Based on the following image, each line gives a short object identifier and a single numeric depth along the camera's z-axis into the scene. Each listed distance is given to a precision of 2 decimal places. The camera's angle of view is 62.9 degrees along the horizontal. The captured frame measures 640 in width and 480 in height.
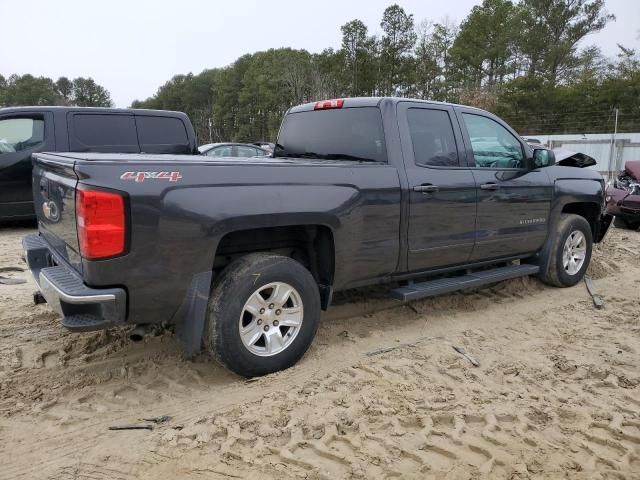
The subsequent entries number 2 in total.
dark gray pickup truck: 2.89
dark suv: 7.41
